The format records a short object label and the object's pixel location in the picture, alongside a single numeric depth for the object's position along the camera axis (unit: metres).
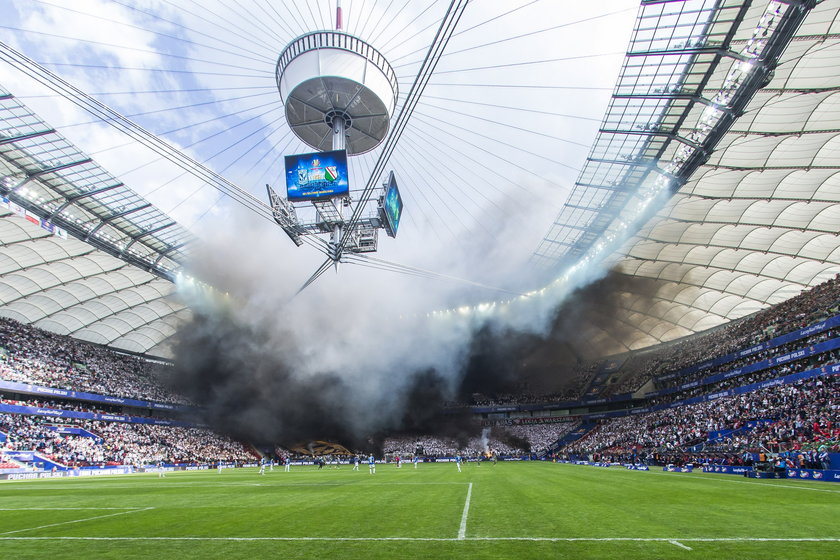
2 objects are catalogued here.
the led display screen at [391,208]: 32.19
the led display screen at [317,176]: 31.17
